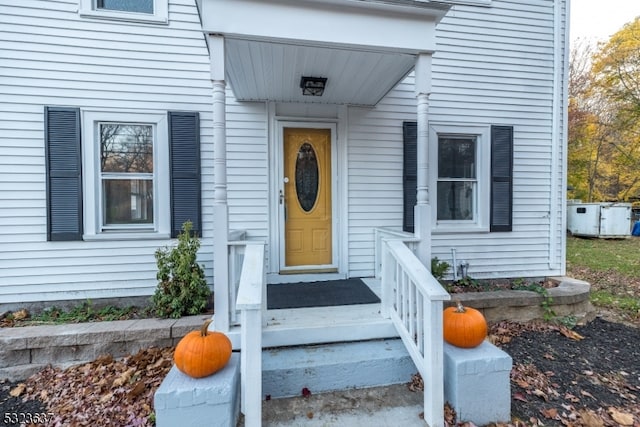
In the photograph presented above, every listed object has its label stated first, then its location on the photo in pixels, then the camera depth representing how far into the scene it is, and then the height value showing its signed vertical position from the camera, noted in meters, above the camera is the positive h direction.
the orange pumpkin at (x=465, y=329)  2.03 -0.81
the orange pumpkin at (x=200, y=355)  1.77 -0.86
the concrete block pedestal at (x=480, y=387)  1.92 -1.12
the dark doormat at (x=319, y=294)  2.94 -0.90
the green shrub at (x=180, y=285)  2.93 -0.75
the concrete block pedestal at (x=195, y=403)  1.68 -1.07
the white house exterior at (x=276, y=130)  2.64 +0.89
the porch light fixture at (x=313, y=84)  3.07 +1.23
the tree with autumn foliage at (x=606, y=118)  9.46 +3.02
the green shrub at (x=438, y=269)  3.47 -0.70
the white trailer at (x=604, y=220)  9.32 -0.41
